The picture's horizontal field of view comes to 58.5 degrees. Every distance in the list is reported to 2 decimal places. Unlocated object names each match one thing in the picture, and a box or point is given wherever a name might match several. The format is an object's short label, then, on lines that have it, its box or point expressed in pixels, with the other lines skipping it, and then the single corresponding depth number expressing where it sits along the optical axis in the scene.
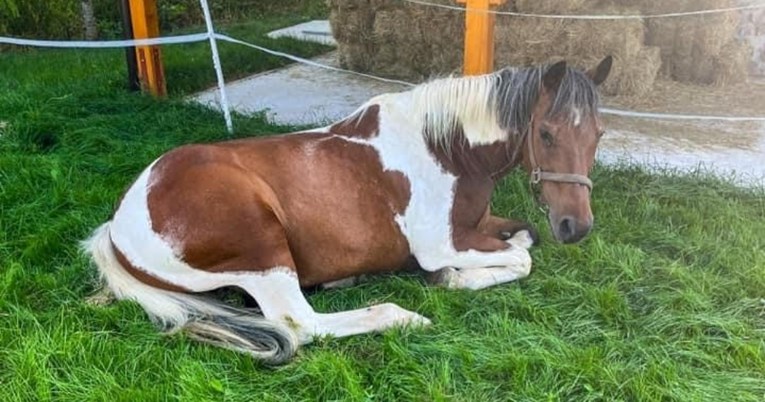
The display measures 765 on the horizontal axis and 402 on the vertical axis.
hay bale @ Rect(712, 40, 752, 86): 5.34
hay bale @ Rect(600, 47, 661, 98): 5.01
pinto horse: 2.08
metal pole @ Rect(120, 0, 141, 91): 4.95
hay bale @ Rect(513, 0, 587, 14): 4.91
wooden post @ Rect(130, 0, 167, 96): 4.88
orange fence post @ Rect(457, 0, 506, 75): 3.38
